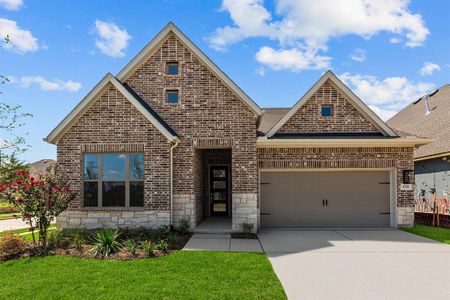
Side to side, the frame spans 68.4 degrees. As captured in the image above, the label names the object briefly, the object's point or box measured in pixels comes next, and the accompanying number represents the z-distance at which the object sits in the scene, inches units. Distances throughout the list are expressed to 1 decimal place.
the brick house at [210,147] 428.5
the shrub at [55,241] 356.2
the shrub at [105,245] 326.0
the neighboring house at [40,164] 1666.2
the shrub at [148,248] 319.3
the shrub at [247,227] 435.5
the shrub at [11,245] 340.8
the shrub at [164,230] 395.6
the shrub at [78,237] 350.0
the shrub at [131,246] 319.9
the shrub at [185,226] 428.1
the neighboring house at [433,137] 611.2
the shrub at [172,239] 369.9
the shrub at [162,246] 333.4
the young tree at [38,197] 346.3
